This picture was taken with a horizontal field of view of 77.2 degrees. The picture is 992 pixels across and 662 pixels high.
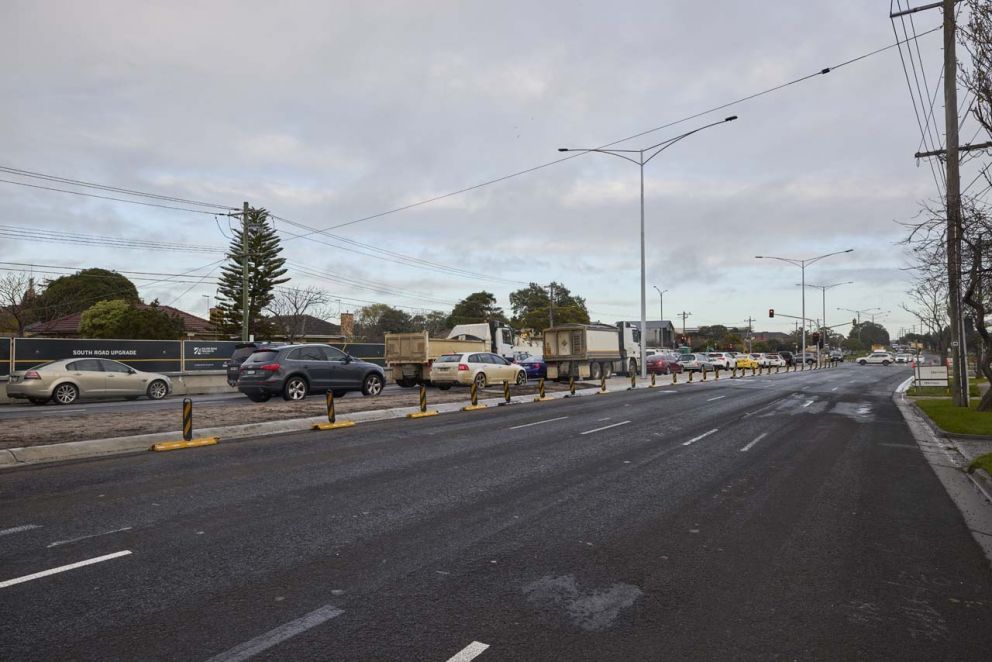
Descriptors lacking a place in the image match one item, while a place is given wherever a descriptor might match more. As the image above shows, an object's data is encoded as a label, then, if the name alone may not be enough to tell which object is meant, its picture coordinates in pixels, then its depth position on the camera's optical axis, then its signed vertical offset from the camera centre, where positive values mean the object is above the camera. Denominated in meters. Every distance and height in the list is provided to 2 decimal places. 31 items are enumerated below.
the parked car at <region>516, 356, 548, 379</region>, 33.08 -0.76
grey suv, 18.66 -0.58
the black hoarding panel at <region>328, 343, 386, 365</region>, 34.06 +0.16
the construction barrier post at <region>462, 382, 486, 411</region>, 18.29 -1.52
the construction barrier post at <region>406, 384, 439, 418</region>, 16.25 -1.48
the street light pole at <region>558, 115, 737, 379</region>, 27.31 +8.54
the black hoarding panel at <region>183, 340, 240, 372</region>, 28.69 -0.01
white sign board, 27.00 -0.96
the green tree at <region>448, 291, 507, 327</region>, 96.12 +7.10
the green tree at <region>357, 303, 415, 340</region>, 109.94 +6.09
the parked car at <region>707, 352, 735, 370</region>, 54.88 -0.55
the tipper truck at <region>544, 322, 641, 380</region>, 31.86 +0.19
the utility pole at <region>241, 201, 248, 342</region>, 34.62 +5.49
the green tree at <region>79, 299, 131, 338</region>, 46.66 +2.69
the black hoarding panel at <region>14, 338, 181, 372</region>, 23.36 +0.10
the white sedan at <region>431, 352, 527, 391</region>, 25.11 -0.66
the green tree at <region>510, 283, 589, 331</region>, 90.50 +7.66
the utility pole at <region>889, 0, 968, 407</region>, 13.92 +4.28
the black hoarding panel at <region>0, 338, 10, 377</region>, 22.66 -0.12
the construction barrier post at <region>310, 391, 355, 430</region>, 13.76 -1.55
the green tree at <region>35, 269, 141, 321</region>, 55.66 +5.81
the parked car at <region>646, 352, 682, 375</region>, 44.94 -0.74
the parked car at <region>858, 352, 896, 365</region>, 78.25 -0.65
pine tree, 54.87 +6.57
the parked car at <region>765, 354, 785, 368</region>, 61.89 -0.61
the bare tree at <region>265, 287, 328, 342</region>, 67.88 +4.29
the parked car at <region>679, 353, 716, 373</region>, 50.84 -0.68
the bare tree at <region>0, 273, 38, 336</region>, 47.06 +3.94
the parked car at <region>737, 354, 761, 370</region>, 57.06 -0.77
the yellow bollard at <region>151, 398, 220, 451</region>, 11.14 -1.55
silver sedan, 19.80 -0.95
